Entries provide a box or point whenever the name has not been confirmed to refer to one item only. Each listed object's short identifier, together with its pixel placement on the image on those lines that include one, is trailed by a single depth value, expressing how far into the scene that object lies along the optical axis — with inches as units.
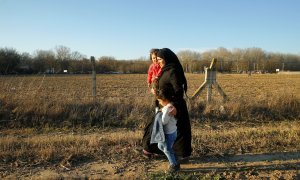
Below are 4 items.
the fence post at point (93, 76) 401.1
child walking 186.4
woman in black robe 197.2
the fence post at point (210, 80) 409.8
